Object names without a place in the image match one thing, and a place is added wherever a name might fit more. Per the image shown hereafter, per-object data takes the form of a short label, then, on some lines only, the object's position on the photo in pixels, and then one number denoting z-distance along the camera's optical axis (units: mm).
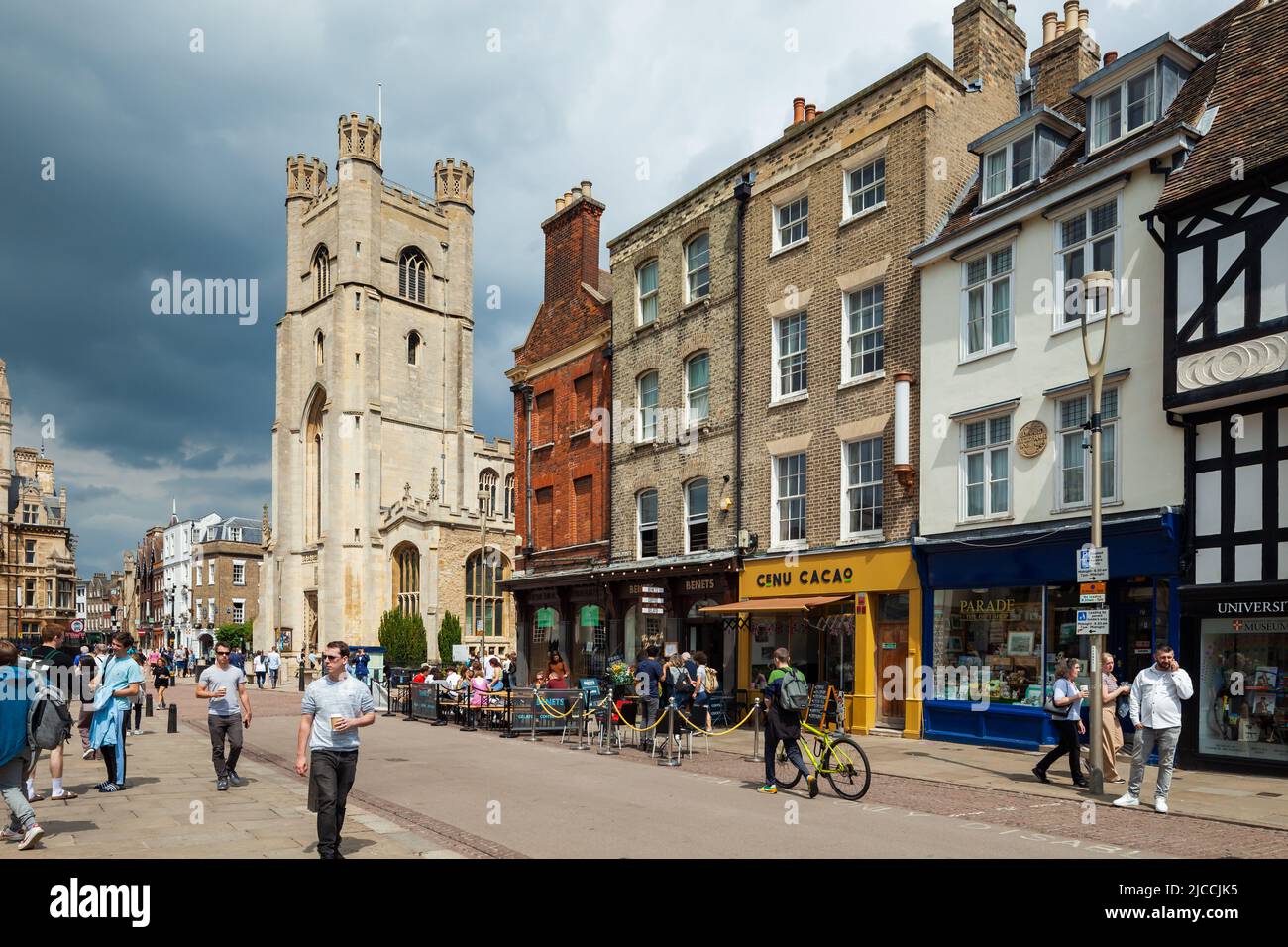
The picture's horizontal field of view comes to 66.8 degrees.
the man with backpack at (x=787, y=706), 11719
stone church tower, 57344
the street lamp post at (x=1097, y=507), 11898
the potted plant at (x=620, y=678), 19750
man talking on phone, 10750
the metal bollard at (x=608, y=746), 17138
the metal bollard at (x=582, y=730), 18083
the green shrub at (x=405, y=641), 52188
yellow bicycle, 11680
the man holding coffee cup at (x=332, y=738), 7664
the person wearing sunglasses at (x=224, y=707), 12094
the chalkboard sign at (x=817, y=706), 11820
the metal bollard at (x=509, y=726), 19969
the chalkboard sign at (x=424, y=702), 23891
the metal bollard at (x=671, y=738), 15602
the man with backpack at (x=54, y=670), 10938
